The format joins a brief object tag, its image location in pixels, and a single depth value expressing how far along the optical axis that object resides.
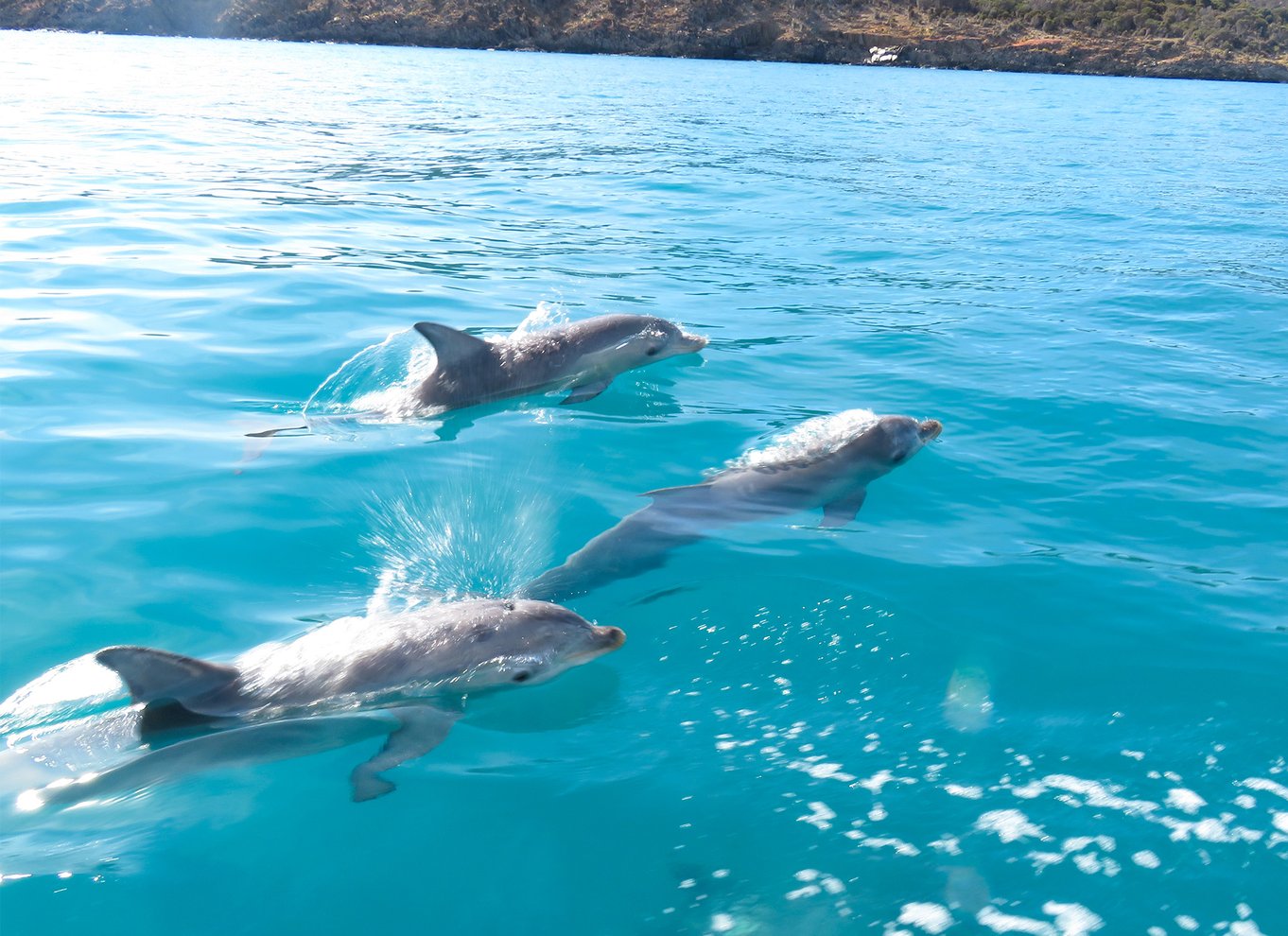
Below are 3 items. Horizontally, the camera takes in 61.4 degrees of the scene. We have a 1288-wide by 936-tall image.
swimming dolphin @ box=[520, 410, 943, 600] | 6.24
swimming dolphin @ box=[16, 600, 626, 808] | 4.50
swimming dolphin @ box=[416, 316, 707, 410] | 8.91
